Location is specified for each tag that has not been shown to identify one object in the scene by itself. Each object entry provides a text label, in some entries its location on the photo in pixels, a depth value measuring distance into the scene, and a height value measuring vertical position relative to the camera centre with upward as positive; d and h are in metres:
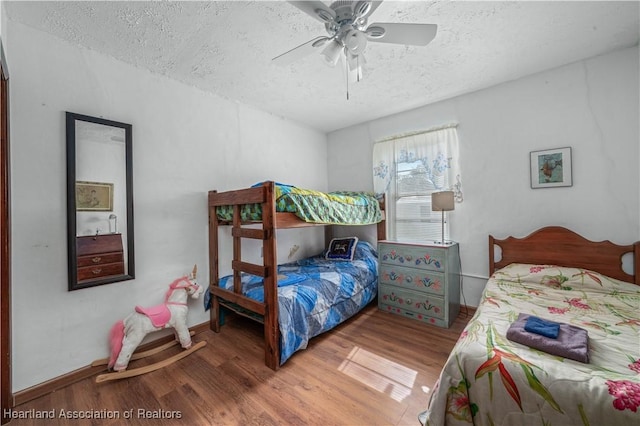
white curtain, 2.90 +0.58
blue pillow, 3.34 -0.50
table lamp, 2.64 +0.11
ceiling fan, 1.23 +1.00
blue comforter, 2.01 -0.76
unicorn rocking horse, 1.84 -0.90
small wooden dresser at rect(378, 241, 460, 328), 2.52 -0.76
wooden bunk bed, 1.92 -0.40
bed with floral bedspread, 0.88 -0.66
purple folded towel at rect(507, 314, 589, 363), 1.07 -0.62
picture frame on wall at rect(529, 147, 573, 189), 2.28 +0.39
